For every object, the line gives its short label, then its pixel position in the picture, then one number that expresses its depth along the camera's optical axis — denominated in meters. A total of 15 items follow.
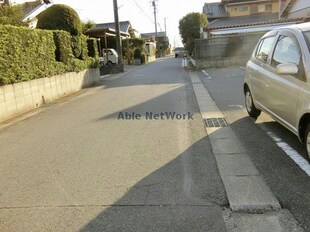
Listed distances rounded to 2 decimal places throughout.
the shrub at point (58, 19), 9.81
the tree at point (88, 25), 17.95
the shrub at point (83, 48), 10.95
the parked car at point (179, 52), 38.42
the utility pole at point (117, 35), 16.99
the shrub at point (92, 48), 12.53
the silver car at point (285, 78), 3.12
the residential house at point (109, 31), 17.94
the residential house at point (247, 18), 16.76
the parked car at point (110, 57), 19.85
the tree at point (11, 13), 10.02
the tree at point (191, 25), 20.26
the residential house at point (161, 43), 49.00
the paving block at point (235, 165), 3.08
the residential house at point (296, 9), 16.33
